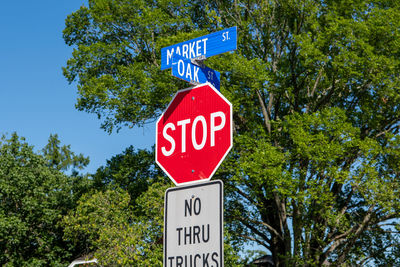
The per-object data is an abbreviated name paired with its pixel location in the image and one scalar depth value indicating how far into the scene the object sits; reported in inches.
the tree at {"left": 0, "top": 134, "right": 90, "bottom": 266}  1056.2
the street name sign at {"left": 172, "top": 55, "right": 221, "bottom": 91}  178.3
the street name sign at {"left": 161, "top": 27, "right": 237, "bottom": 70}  182.7
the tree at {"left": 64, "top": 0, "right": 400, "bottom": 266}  740.6
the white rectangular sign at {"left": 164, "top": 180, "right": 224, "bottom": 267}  136.7
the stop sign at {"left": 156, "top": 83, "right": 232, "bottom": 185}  151.9
